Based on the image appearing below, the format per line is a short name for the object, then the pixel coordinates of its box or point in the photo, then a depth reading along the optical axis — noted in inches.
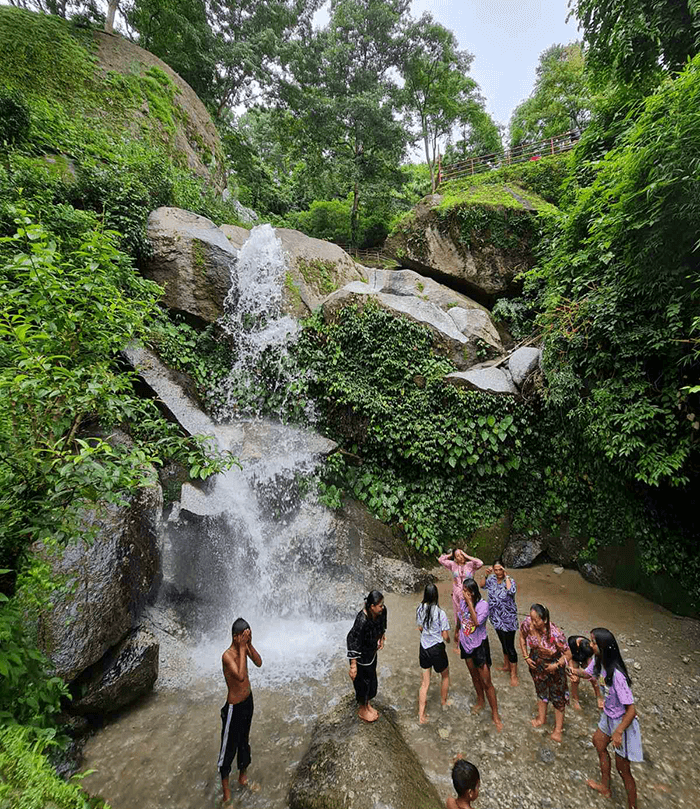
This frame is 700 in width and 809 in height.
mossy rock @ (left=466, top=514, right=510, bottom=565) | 321.7
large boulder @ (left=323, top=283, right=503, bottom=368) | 391.2
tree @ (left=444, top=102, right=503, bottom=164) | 925.8
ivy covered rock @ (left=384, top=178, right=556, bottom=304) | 514.0
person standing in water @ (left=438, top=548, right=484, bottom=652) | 202.2
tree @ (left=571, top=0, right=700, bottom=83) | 247.3
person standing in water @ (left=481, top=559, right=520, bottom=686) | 186.4
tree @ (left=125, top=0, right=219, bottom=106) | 614.9
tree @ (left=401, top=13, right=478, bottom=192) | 745.6
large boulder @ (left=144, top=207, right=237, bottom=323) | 376.2
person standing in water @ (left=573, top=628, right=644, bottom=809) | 121.1
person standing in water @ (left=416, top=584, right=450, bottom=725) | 164.2
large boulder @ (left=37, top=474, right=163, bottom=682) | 163.5
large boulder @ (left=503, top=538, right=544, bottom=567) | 321.1
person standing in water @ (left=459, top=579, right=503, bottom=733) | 163.2
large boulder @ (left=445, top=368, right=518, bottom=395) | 346.0
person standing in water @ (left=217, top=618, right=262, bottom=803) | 134.1
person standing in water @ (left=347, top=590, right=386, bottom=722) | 155.8
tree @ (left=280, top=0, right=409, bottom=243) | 686.5
